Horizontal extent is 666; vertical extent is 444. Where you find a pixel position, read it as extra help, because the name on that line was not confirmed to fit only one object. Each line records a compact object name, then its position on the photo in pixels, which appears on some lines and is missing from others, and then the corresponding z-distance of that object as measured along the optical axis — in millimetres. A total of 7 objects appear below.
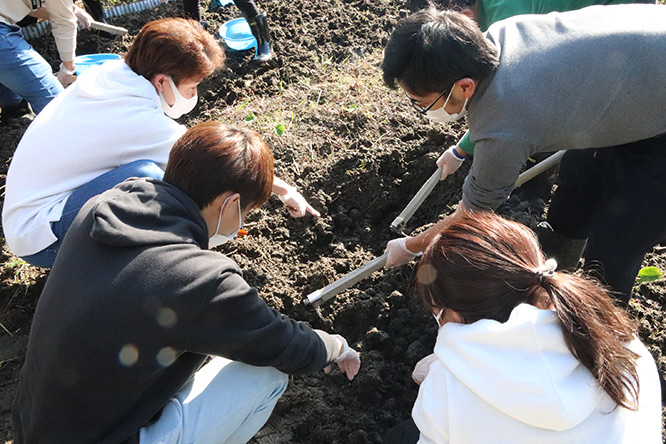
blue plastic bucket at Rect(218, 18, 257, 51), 4785
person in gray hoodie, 1953
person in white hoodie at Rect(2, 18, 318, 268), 2385
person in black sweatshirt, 1603
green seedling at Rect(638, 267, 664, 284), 2846
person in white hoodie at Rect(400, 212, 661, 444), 1321
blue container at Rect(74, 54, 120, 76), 4372
